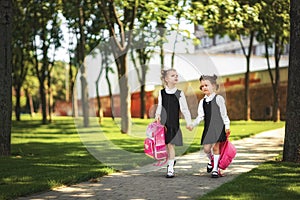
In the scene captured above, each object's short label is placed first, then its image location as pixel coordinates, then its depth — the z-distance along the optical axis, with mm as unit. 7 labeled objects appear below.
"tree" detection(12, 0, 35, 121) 25728
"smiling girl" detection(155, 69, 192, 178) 7695
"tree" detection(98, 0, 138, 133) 17391
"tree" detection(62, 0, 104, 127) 20462
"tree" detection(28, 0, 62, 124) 26609
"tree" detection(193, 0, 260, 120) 15328
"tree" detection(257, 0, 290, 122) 17031
